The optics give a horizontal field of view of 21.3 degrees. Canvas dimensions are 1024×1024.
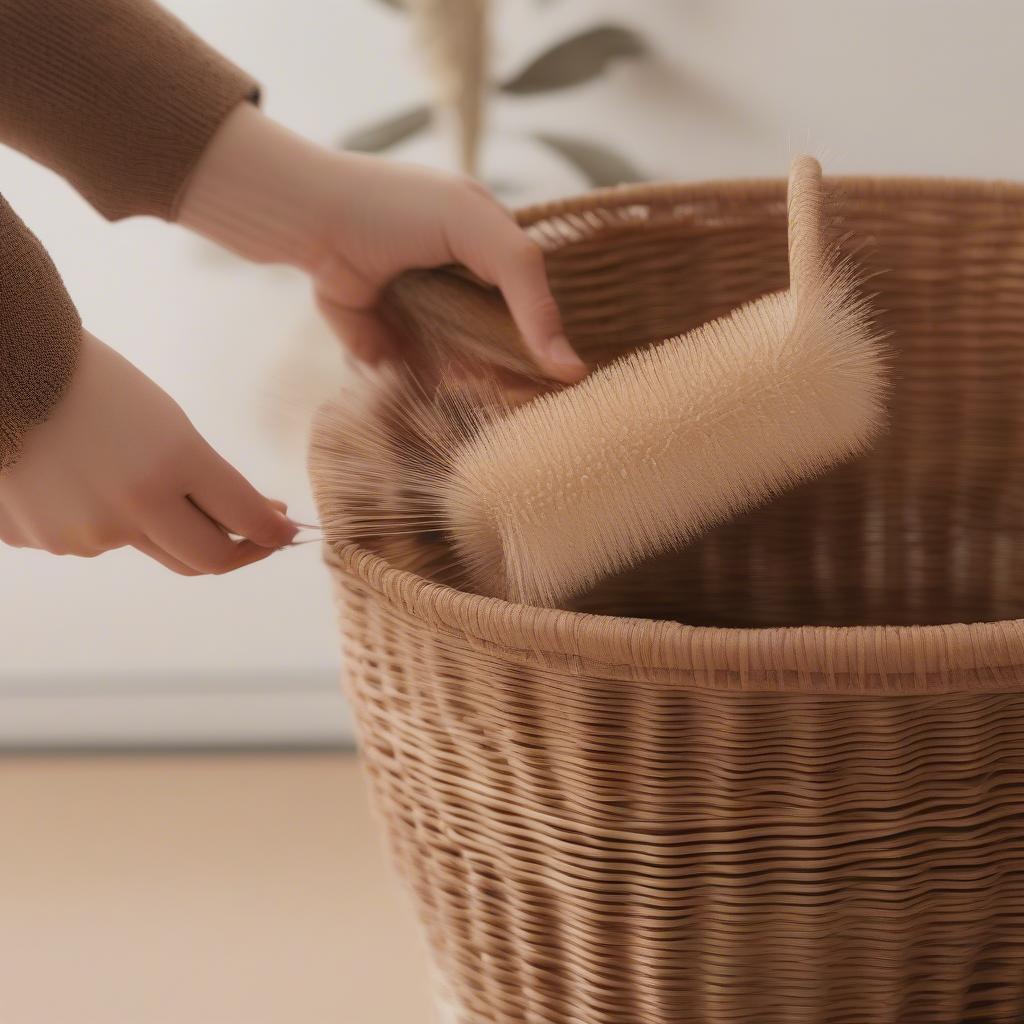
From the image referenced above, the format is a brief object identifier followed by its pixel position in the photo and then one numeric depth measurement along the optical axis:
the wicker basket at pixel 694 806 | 0.97
